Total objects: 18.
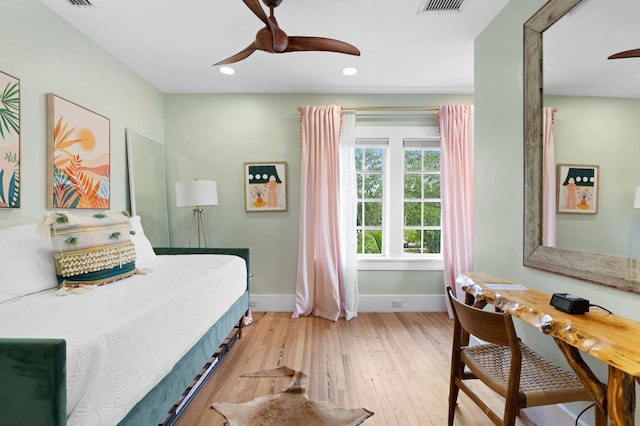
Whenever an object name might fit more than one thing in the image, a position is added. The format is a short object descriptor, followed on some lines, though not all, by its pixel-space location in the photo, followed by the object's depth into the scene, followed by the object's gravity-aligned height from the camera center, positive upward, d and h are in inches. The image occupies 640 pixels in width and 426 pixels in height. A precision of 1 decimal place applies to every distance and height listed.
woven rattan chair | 45.1 -29.9
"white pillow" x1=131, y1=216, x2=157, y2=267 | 92.3 -12.1
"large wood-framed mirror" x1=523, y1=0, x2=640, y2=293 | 57.5 +11.0
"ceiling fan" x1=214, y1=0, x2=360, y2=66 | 71.5 +43.2
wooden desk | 35.7 -17.7
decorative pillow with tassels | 63.1 -9.2
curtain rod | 131.6 +45.7
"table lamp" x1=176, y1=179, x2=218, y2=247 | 117.2 +6.6
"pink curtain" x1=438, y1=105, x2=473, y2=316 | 128.8 +8.6
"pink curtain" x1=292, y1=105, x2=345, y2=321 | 130.8 -0.1
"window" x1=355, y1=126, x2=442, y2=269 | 137.6 +3.7
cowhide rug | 64.4 -47.2
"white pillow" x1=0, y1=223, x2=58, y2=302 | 56.7 -10.9
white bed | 36.7 -18.9
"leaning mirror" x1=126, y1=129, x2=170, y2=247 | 114.2 +10.3
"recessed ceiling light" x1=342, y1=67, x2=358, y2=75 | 113.3 +54.4
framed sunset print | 79.6 +16.3
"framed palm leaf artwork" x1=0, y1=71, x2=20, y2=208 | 66.9 +16.3
